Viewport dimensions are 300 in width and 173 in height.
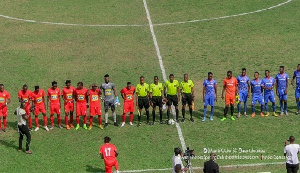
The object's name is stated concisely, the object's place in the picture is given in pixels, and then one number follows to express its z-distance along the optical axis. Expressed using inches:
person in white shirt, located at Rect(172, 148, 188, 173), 780.0
